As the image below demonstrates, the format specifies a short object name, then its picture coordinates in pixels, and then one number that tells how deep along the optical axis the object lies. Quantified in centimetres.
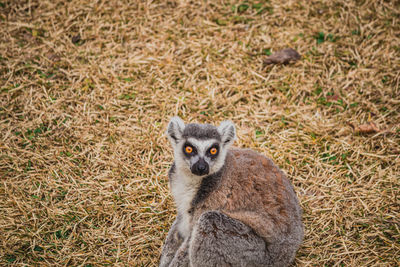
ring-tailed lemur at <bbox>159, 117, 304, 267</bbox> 327
